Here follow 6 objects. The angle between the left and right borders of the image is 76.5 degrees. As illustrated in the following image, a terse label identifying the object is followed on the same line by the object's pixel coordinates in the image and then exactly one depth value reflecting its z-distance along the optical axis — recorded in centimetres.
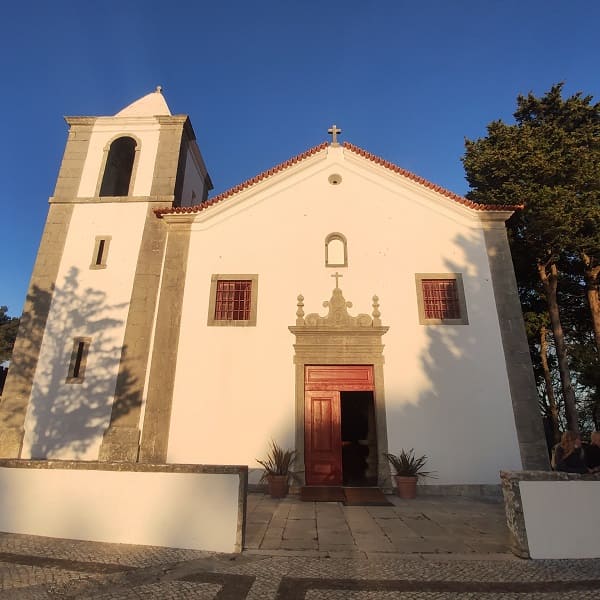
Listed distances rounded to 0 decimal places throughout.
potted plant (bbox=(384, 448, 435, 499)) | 838
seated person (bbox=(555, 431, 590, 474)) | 518
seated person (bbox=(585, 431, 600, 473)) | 566
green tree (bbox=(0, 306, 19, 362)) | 2754
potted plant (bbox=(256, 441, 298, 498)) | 834
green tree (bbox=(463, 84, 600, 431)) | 1270
